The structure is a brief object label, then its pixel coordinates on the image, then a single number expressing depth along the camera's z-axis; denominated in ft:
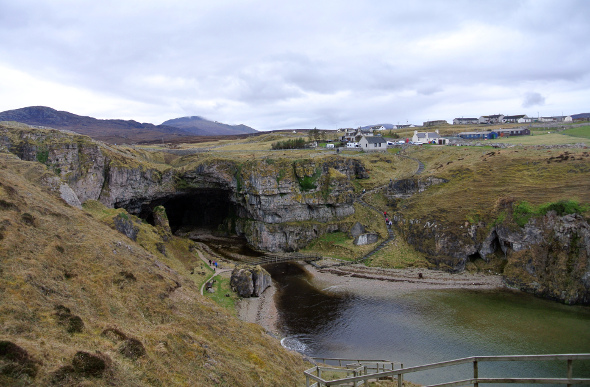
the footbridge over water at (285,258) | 183.83
